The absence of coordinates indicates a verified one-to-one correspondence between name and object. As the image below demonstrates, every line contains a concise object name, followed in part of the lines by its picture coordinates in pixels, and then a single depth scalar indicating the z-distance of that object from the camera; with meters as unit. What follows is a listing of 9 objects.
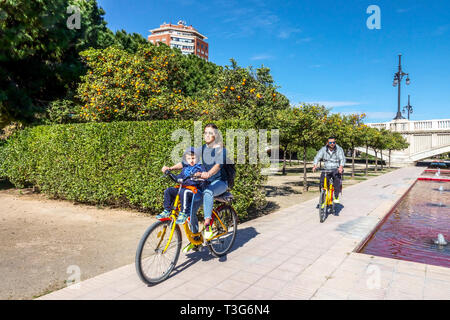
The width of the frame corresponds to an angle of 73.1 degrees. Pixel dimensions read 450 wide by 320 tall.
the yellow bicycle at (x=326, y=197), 7.42
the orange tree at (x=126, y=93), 11.59
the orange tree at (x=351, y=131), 18.45
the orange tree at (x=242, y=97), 10.48
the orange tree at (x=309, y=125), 13.02
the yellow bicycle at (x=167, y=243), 3.62
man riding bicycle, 8.03
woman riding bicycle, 4.27
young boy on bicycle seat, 4.01
